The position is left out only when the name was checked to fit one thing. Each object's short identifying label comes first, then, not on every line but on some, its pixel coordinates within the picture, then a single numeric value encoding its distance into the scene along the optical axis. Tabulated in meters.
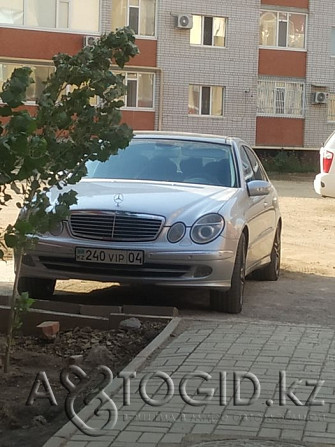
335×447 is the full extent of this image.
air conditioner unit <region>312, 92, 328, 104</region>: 44.97
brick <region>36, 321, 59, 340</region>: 7.30
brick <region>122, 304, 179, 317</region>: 8.24
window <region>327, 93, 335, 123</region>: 45.94
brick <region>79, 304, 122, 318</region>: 8.18
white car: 17.47
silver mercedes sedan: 8.46
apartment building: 39.19
